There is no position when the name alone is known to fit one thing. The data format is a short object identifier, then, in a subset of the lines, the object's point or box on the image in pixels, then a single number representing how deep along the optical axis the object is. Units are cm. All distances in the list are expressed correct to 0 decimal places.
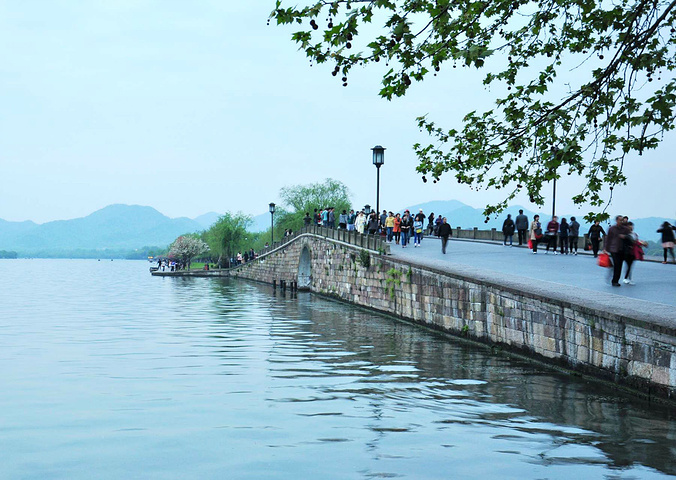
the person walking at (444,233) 2955
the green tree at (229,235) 9825
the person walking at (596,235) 2745
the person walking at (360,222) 3646
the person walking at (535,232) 2965
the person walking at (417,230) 3392
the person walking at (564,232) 2877
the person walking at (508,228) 3478
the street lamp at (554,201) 3709
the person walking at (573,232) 2939
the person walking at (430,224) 4878
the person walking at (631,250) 1659
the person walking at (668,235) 2177
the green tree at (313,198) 9344
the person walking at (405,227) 3412
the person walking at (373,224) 3622
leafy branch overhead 873
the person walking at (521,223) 3322
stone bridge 1084
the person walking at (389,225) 3638
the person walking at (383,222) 4010
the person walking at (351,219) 4178
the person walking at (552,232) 2959
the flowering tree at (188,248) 11919
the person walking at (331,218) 4248
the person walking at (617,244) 1645
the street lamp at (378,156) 3209
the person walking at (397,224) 3462
